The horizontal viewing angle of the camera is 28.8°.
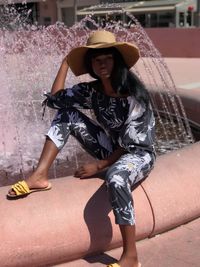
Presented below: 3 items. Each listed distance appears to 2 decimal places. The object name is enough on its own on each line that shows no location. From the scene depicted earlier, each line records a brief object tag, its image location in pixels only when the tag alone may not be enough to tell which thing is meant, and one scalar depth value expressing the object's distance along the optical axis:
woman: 2.00
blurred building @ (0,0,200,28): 21.70
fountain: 2.04
